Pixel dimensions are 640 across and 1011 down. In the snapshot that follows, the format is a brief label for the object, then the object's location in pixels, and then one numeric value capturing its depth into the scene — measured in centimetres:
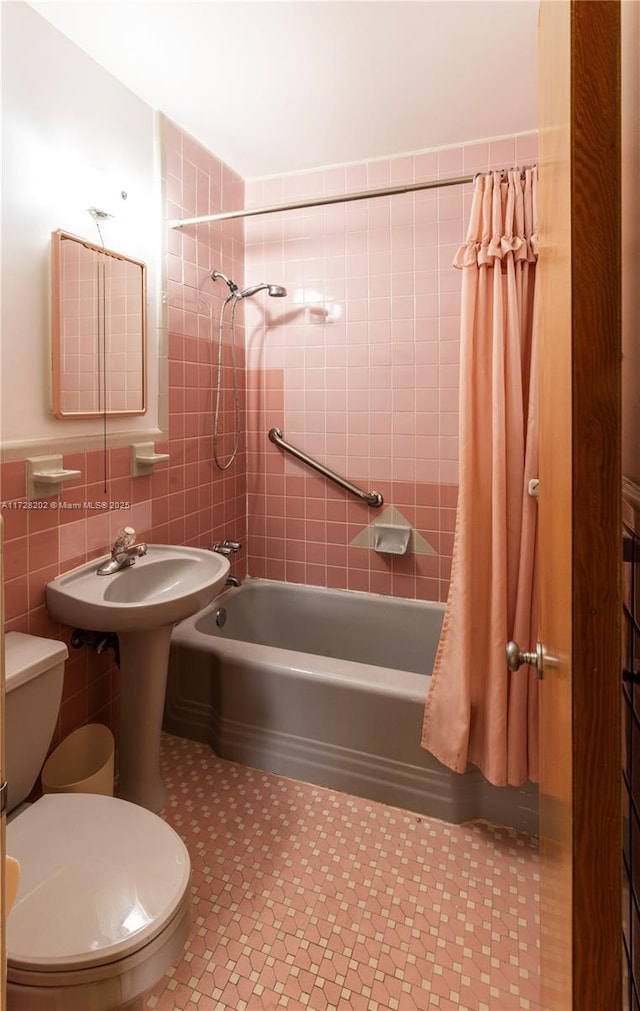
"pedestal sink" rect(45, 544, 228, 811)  160
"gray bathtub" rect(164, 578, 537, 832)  187
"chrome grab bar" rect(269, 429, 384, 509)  267
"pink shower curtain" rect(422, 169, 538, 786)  176
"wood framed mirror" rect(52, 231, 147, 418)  172
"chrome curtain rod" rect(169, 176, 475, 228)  192
